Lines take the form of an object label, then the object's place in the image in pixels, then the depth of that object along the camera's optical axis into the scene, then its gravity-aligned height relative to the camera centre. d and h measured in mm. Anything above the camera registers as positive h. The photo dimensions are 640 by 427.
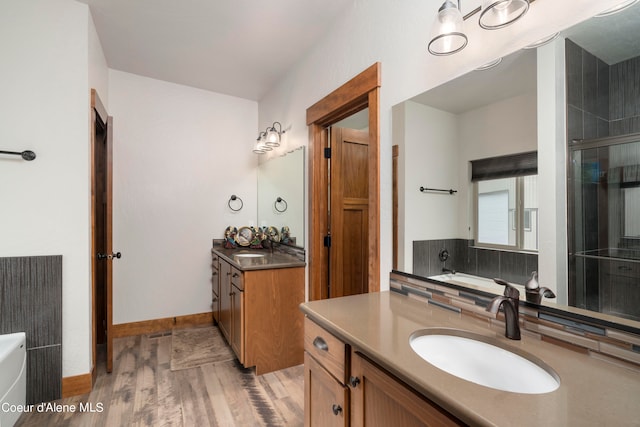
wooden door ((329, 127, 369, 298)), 2561 +35
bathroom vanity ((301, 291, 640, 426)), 631 -417
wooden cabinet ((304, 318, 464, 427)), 783 -574
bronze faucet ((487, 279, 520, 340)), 987 -327
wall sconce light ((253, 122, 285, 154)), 2906 +782
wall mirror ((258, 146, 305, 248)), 2709 +237
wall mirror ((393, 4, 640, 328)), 854 +153
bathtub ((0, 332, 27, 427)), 1568 -914
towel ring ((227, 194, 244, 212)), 3587 +212
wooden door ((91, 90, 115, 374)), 2170 -47
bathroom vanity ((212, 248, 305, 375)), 2268 -762
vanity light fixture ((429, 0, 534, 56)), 983 +704
